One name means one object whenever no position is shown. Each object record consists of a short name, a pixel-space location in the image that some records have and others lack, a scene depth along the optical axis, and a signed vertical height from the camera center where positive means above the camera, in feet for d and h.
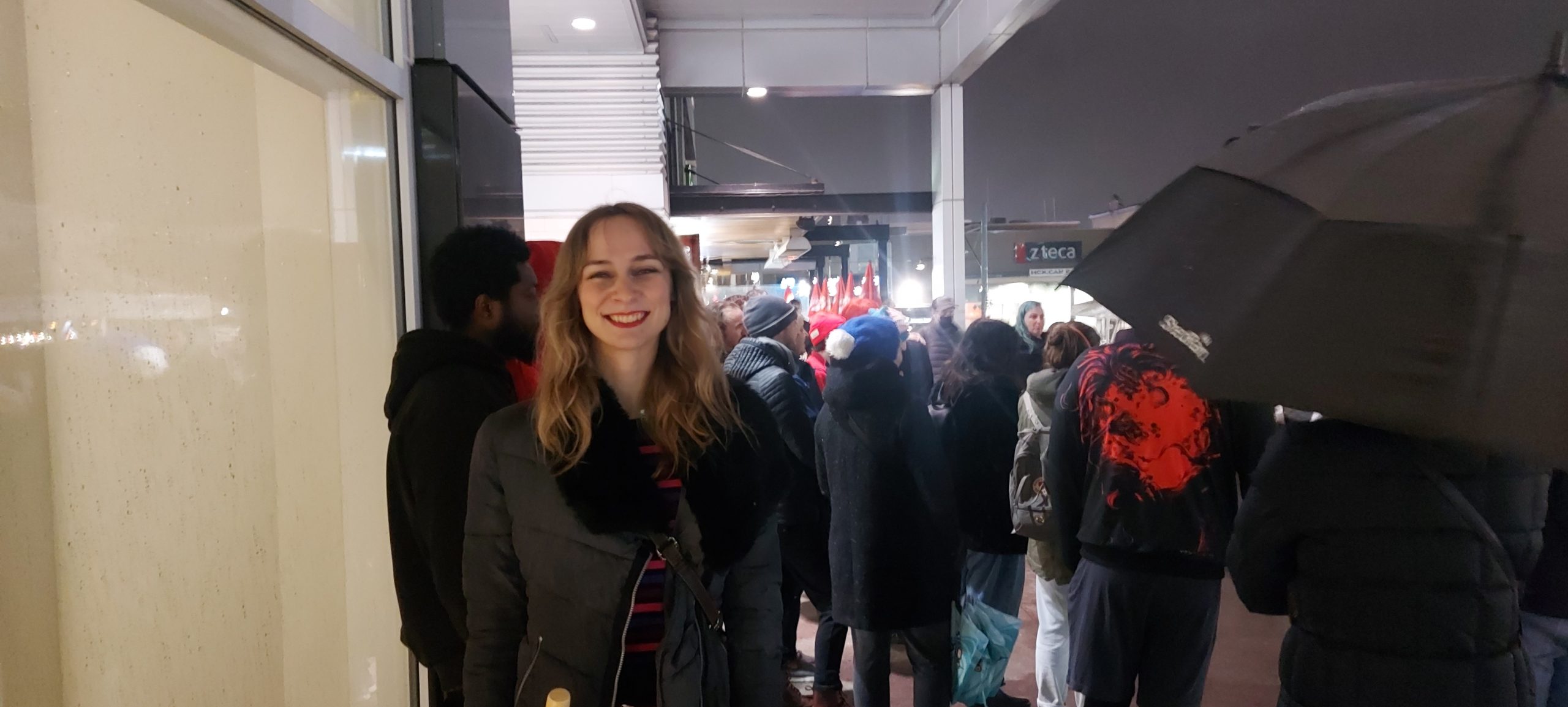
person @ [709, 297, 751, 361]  16.28 -0.35
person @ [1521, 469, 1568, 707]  7.61 -3.15
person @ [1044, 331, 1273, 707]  8.58 -2.40
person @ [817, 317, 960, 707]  10.17 -2.51
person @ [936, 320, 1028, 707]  12.18 -2.04
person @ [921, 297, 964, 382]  20.71 -0.90
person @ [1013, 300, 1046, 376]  20.96 -0.60
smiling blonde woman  5.05 -1.34
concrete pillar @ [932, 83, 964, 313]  30.50 +4.58
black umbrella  4.25 +0.15
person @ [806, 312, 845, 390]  18.45 -0.77
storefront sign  68.54 +4.38
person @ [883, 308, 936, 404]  11.93 -1.11
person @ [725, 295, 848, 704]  12.30 -2.99
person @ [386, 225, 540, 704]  6.22 -0.76
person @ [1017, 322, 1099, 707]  11.87 -4.43
